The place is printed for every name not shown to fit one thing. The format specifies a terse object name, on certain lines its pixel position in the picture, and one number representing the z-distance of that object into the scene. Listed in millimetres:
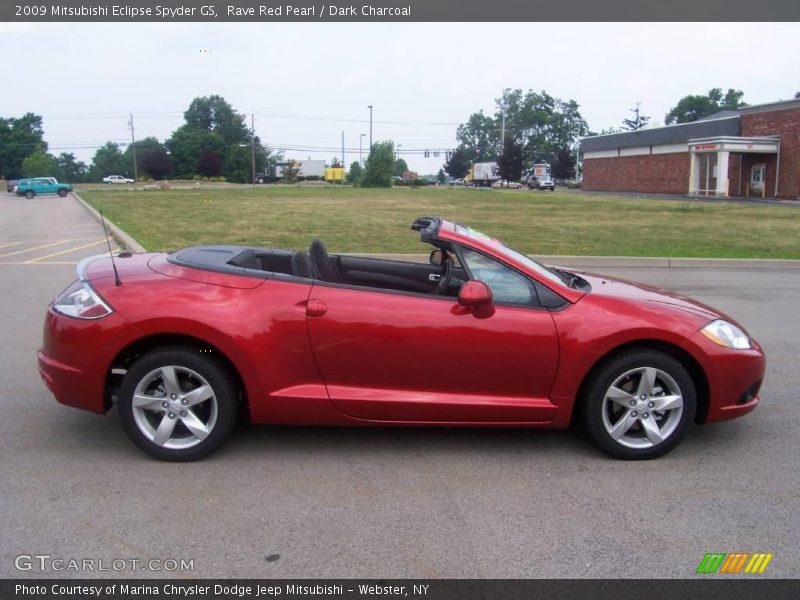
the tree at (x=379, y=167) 81125
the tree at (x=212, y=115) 115062
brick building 45812
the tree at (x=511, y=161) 89062
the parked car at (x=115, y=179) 69500
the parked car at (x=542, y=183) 74725
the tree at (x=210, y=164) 97375
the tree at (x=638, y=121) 136375
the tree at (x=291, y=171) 105250
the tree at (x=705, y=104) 121812
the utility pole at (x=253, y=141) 99106
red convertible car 4289
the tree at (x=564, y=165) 102062
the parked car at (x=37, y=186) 53156
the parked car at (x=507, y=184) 88606
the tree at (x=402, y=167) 122594
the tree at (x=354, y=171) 104725
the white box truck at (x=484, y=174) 95312
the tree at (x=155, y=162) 71250
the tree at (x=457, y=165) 124000
